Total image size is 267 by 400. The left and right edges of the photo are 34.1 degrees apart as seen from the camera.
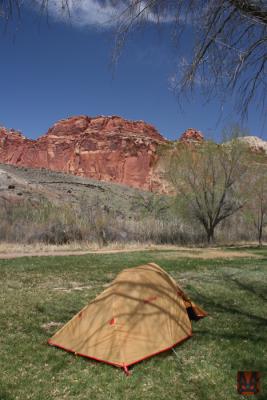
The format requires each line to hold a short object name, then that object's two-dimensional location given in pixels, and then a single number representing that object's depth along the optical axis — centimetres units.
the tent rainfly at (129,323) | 592
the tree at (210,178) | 2852
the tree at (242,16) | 466
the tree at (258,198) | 2998
